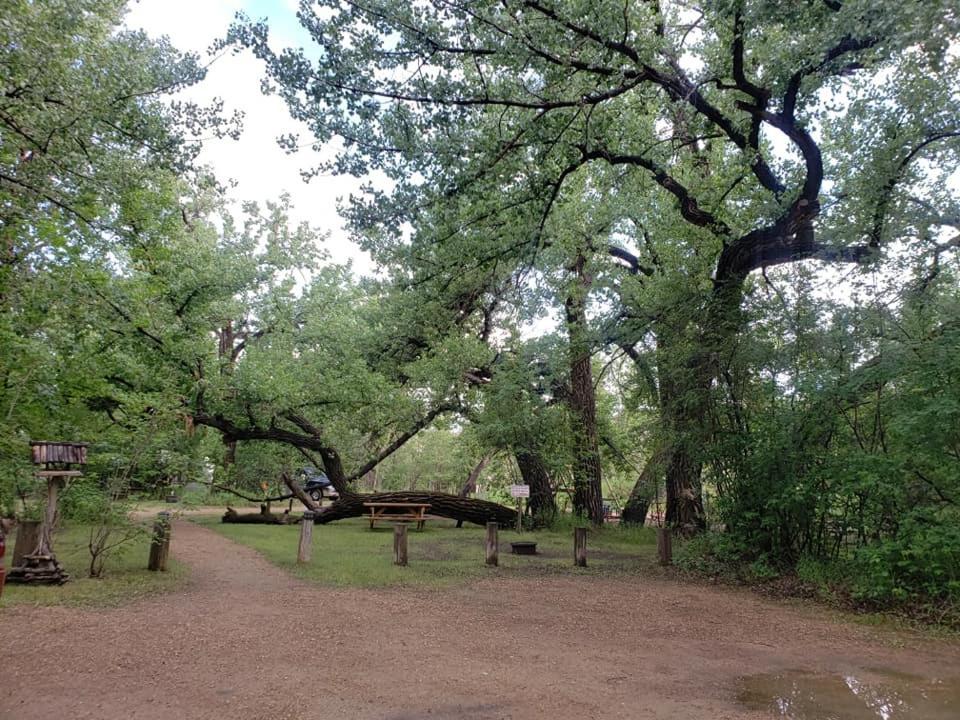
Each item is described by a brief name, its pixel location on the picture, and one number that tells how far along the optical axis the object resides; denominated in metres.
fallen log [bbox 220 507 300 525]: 17.42
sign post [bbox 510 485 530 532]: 13.82
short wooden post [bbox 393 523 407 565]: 9.62
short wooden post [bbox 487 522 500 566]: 9.77
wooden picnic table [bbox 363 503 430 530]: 15.62
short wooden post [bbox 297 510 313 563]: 9.47
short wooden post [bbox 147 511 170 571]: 8.05
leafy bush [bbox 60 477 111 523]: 7.19
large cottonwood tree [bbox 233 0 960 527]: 6.82
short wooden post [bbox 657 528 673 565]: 10.03
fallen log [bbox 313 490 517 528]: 16.31
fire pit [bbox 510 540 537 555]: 11.27
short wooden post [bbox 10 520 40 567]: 7.14
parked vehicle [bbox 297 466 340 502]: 23.59
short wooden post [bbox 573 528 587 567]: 9.94
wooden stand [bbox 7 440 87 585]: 6.69
